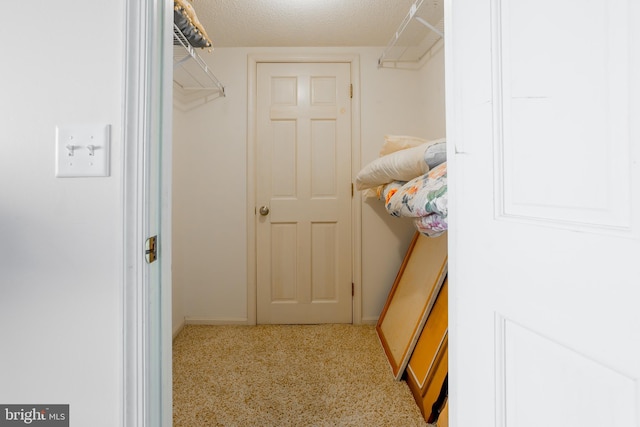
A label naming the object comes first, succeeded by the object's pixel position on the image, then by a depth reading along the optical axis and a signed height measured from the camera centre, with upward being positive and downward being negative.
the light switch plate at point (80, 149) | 0.73 +0.15
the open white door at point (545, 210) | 0.43 +0.01
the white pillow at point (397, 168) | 1.53 +0.26
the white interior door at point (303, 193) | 2.71 +0.20
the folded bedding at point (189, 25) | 1.55 +0.94
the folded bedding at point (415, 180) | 1.24 +0.18
